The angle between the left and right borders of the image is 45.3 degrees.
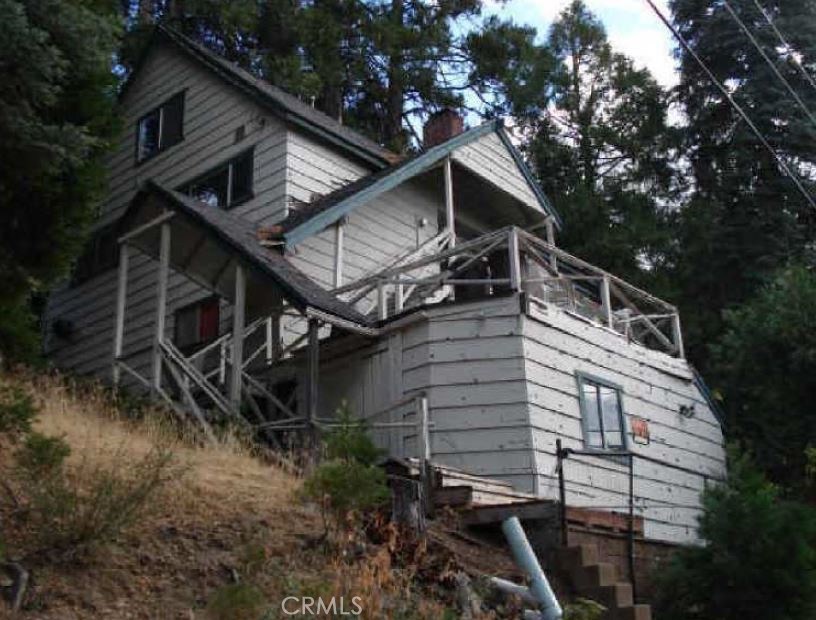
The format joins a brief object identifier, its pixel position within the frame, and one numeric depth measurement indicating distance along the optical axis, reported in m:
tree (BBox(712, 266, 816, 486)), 15.83
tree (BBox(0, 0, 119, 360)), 9.02
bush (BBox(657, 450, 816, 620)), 9.11
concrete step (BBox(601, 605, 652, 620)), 9.40
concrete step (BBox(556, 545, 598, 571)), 10.13
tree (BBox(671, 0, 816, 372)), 24.55
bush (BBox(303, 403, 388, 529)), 7.78
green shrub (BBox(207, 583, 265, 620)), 6.23
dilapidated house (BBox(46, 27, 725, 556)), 12.83
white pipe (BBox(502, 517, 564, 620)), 7.73
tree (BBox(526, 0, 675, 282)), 26.97
